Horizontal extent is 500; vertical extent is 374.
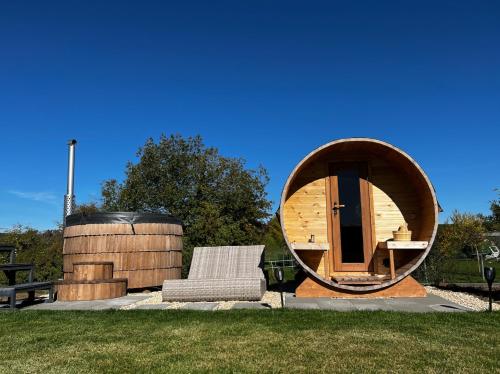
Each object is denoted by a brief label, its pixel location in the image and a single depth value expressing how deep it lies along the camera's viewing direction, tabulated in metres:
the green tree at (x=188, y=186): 19.75
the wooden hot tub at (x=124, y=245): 9.46
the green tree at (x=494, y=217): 18.58
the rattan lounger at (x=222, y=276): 7.39
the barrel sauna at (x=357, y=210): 8.65
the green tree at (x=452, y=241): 11.11
